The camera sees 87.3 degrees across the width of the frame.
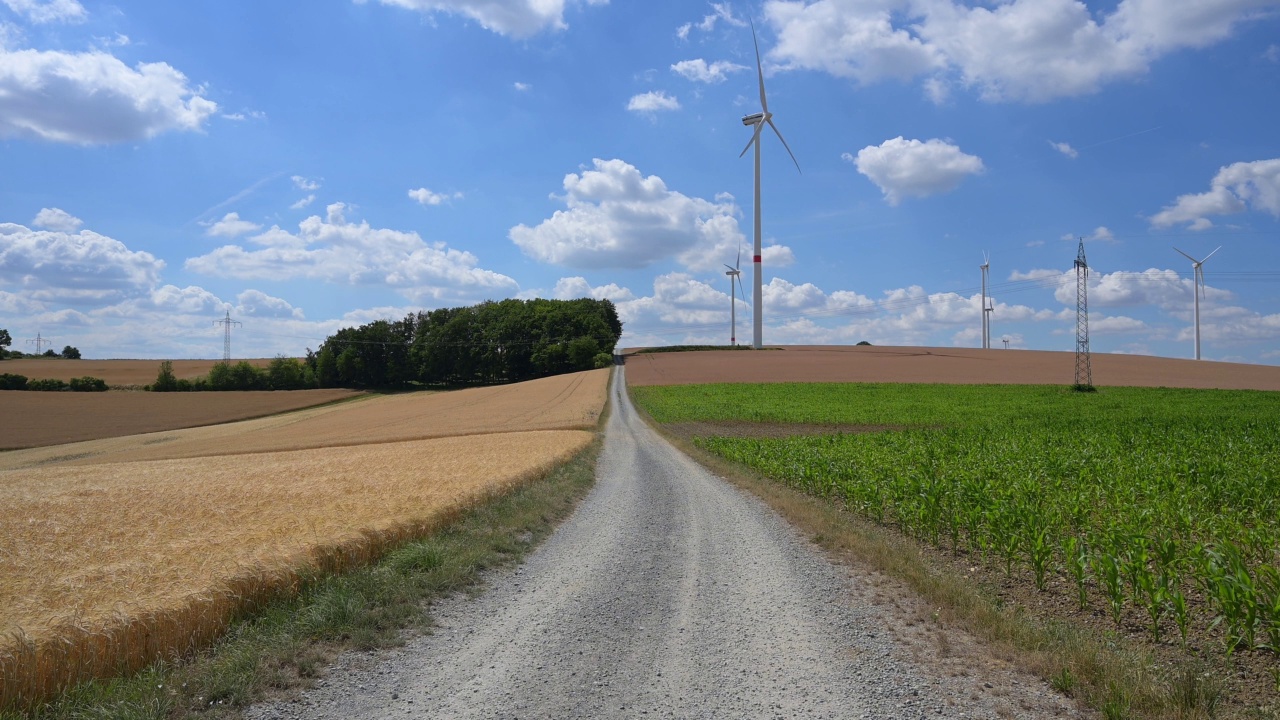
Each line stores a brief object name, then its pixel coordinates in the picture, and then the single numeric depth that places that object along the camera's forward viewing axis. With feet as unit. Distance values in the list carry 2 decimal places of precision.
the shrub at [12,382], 302.25
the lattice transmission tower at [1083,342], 203.62
